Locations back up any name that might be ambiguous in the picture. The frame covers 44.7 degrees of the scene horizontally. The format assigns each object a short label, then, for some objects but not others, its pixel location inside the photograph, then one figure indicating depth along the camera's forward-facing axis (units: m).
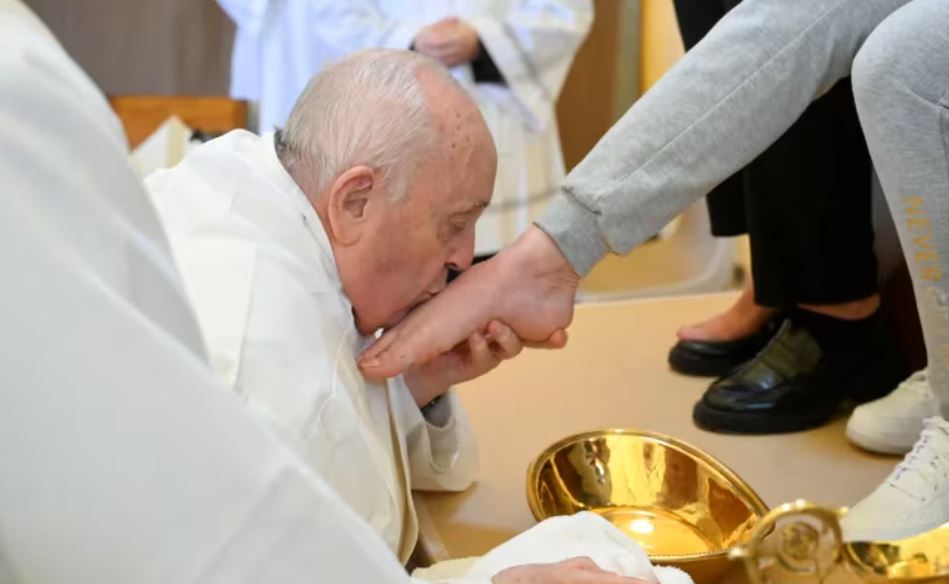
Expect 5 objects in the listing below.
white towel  0.82
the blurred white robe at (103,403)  0.42
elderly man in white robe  0.80
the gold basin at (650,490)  1.06
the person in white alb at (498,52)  2.19
